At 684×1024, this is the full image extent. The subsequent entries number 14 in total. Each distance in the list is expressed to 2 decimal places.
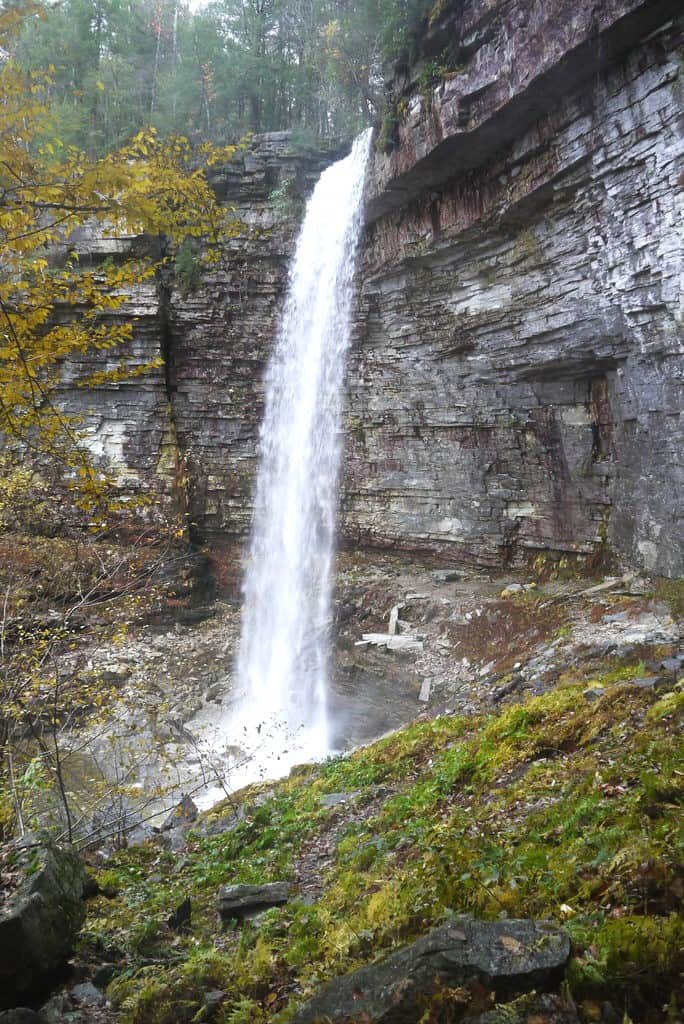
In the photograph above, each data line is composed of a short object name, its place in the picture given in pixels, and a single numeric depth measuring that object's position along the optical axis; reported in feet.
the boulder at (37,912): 12.19
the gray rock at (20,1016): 9.76
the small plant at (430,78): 42.96
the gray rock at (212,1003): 11.24
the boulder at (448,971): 8.24
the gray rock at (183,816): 28.48
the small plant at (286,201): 61.72
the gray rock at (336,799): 23.22
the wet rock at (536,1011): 7.65
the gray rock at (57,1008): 11.75
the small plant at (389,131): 46.96
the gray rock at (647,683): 19.85
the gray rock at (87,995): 12.45
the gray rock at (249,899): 16.10
